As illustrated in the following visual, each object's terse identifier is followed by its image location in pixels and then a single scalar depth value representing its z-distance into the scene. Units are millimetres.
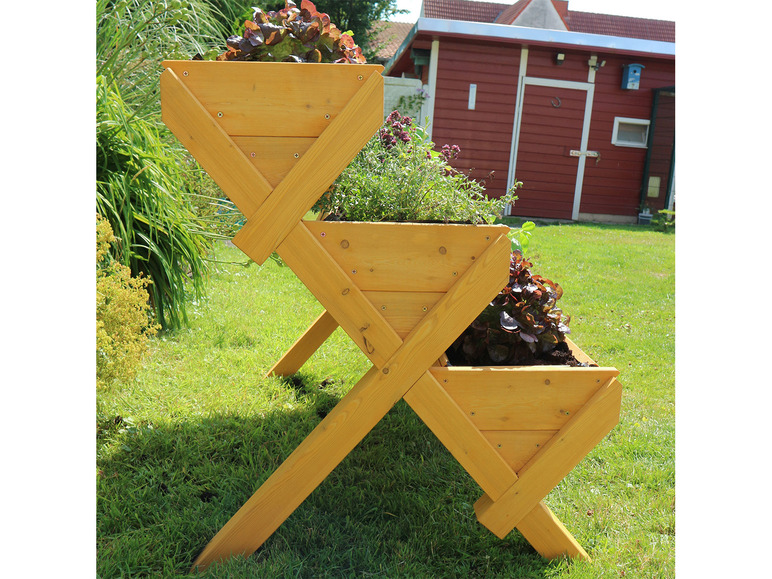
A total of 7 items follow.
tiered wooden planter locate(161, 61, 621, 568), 1350
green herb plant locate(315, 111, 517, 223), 1622
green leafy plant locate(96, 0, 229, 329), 2658
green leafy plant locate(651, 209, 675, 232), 8516
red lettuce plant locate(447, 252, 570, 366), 1672
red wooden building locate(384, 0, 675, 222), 8789
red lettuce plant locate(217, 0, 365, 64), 1447
